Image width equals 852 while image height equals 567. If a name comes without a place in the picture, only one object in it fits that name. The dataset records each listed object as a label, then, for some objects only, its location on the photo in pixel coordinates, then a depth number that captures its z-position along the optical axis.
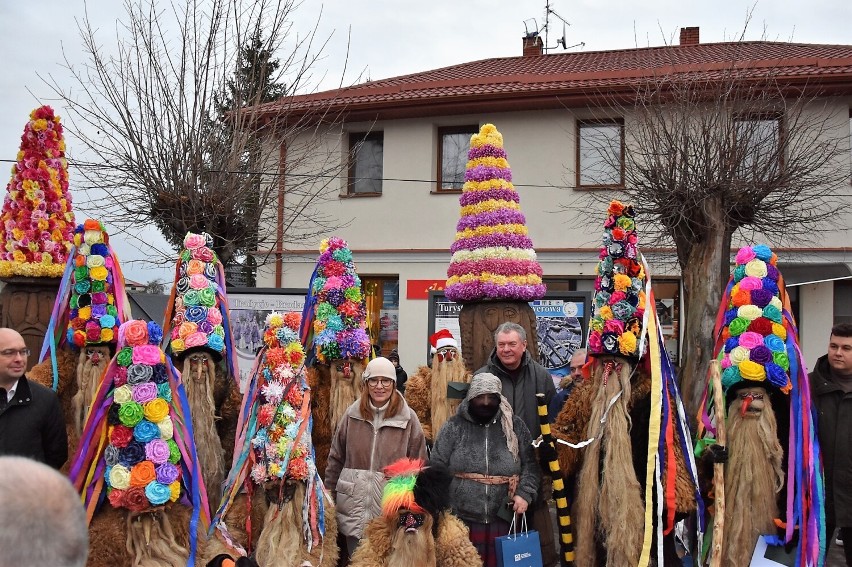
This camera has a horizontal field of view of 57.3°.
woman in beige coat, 4.94
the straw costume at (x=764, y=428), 4.69
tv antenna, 19.20
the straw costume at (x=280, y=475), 4.67
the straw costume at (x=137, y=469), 4.41
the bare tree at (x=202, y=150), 11.13
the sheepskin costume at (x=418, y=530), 4.16
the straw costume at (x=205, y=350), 6.07
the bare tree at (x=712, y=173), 10.04
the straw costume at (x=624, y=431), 4.71
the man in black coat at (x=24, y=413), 4.46
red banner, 14.62
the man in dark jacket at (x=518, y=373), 5.39
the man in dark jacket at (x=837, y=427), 4.79
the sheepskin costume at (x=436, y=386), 7.25
